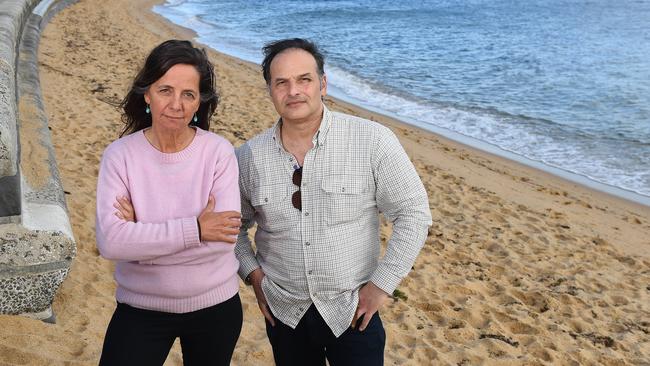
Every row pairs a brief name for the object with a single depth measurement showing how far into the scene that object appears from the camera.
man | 2.37
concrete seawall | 2.41
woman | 2.19
